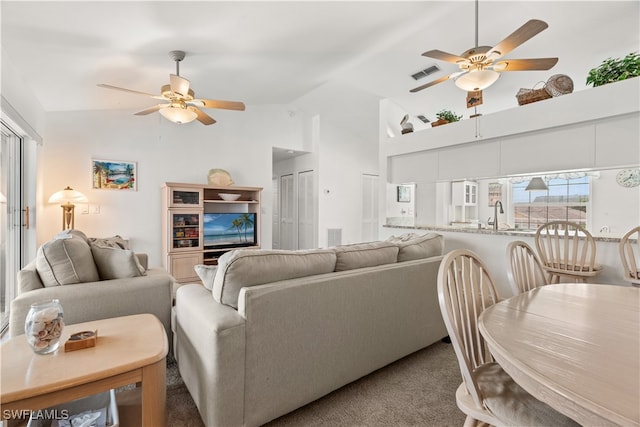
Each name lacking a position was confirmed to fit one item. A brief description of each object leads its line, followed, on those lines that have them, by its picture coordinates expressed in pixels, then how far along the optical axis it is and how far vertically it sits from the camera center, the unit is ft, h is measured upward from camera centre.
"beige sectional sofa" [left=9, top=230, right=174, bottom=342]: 5.74 -1.55
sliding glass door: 9.55 +0.08
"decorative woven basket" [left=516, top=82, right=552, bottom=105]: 10.39 +4.19
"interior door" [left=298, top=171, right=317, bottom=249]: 20.52 +0.05
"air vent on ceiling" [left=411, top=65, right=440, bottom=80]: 12.89 +6.24
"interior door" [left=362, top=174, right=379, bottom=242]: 22.40 +0.34
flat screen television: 15.34 -1.03
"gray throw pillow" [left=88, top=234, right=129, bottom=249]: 8.01 -0.98
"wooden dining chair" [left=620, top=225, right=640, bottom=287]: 7.14 -1.26
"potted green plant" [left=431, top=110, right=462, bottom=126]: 13.28 +4.17
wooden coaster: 4.15 -1.86
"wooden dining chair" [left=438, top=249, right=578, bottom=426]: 3.09 -1.98
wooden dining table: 2.10 -1.26
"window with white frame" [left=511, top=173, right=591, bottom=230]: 18.28 +0.73
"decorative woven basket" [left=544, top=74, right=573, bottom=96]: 9.91 +4.27
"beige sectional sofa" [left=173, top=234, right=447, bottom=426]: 4.47 -2.01
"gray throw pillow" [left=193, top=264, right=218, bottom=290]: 5.67 -1.22
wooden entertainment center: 13.96 -0.93
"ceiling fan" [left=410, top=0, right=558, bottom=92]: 7.82 +4.08
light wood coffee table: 3.30 -1.95
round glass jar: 3.88 -1.54
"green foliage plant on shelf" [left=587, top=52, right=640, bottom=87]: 8.74 +4.31
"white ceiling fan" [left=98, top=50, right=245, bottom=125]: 9.04 +3.73
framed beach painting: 13.41 +1.65
